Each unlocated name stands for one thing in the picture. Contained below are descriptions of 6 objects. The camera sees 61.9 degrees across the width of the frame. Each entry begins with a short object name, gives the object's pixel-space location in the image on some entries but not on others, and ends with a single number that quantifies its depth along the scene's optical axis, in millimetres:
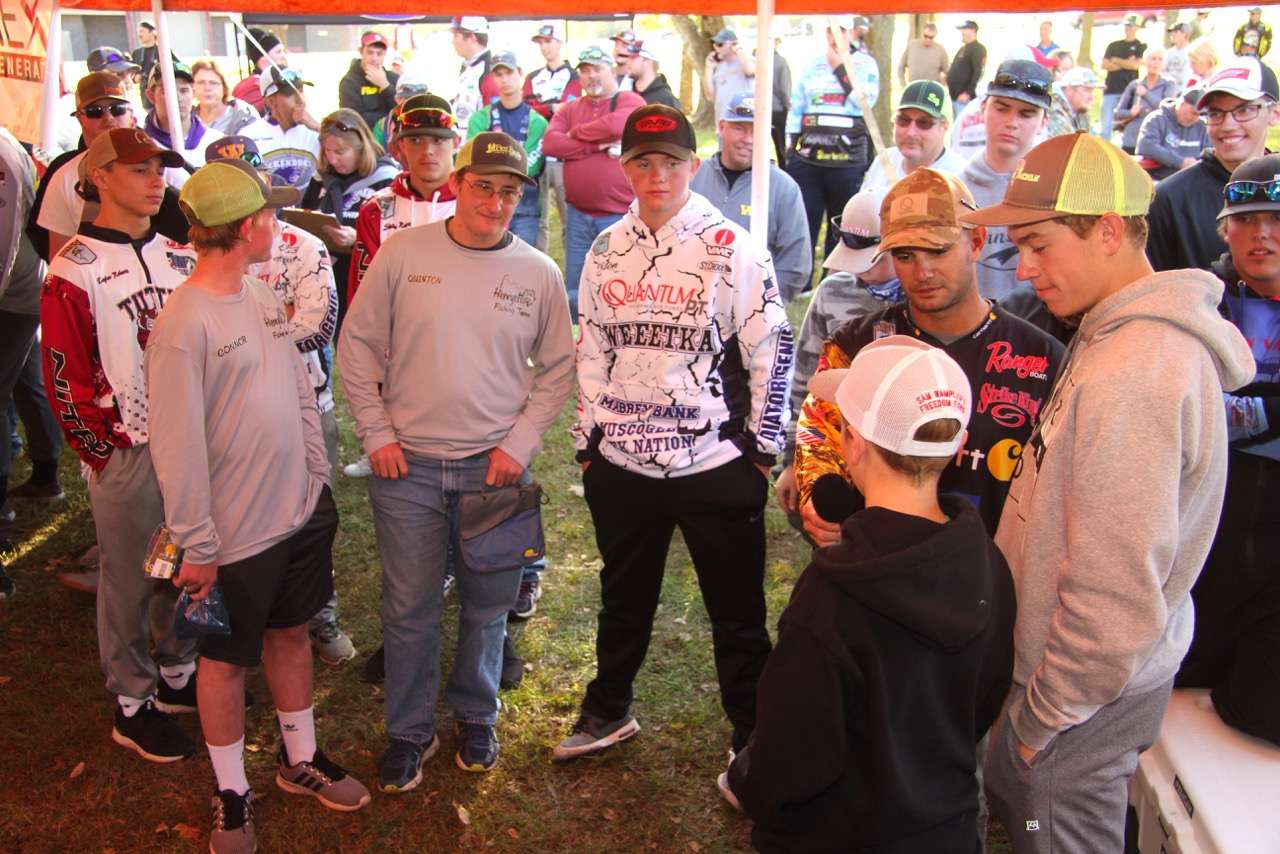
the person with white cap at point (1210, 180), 4344
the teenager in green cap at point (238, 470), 3150
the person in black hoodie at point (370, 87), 10703
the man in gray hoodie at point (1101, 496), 2193
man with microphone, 2939
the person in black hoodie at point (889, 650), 2061
